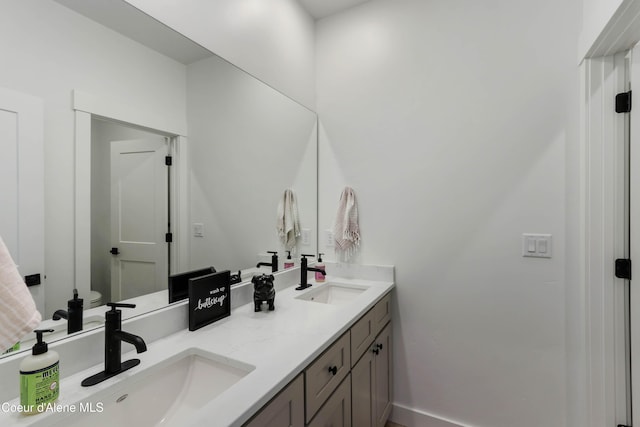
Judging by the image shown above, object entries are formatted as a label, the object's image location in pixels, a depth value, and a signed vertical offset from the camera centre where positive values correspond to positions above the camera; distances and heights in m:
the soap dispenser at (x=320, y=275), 2.06 -0.41
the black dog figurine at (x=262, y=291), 1.47 -0.37
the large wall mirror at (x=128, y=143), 0.93 +0.28
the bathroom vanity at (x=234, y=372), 0.80 -0.48
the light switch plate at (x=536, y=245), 1.63 -0.17
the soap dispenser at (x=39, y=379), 0.72 -0.39
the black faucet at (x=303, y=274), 1.92 -0.38
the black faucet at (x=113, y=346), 0.88 -0.39
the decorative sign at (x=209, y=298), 1.24 -0.36
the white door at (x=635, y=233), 1.34 -0.09
